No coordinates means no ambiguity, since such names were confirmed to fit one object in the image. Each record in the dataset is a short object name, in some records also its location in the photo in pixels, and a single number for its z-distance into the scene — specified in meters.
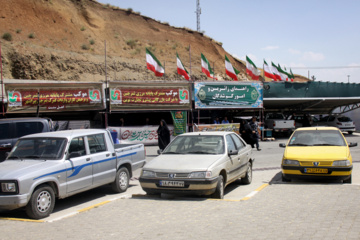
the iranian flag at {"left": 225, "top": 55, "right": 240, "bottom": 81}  24.14
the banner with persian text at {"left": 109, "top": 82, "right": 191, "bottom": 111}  20.34
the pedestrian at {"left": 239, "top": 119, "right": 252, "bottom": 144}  15.86
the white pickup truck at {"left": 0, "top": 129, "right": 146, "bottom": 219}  6.15
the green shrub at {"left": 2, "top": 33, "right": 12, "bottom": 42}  36.72
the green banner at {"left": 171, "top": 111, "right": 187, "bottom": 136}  21.72
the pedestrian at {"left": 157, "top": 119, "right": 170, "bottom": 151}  14.62
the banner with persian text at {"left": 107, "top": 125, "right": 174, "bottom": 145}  20.81
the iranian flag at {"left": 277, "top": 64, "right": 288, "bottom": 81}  27.88
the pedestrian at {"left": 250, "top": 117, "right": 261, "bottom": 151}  16.36
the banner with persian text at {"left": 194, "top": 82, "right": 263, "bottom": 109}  21.73
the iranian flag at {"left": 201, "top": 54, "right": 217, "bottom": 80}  23.67
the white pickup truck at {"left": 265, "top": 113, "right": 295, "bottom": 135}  25.09
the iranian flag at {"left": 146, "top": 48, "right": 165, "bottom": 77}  21.45
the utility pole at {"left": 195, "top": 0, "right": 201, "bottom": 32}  63.44
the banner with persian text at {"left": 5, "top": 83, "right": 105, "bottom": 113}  18.48
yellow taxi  8.63
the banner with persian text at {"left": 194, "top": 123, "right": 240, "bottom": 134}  21.70
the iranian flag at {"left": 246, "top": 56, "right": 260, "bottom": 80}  24.39
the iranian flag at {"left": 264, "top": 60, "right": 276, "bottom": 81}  26.22
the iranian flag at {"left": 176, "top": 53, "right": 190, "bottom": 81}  22.78
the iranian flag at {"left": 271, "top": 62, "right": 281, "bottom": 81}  27.03
